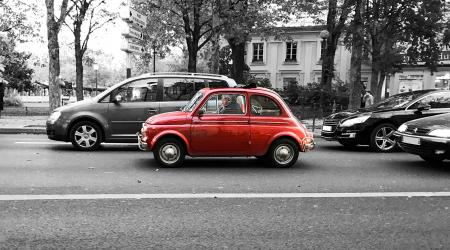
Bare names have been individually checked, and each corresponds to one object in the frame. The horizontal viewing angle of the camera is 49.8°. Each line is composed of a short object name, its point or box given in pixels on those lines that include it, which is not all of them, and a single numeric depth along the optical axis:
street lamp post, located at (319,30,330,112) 29.56
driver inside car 8.81
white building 46.66
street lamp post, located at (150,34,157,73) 29.32
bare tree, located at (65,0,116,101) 26.75
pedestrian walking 20.72
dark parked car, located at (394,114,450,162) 8.55
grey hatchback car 10.98
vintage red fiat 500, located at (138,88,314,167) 8.66
